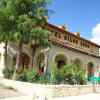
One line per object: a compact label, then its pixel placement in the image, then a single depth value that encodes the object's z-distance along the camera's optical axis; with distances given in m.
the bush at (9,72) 13.80
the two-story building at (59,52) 16.50
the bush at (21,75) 11.58
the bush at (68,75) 10.19
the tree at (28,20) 12.36
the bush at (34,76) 10.61
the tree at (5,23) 12.49
